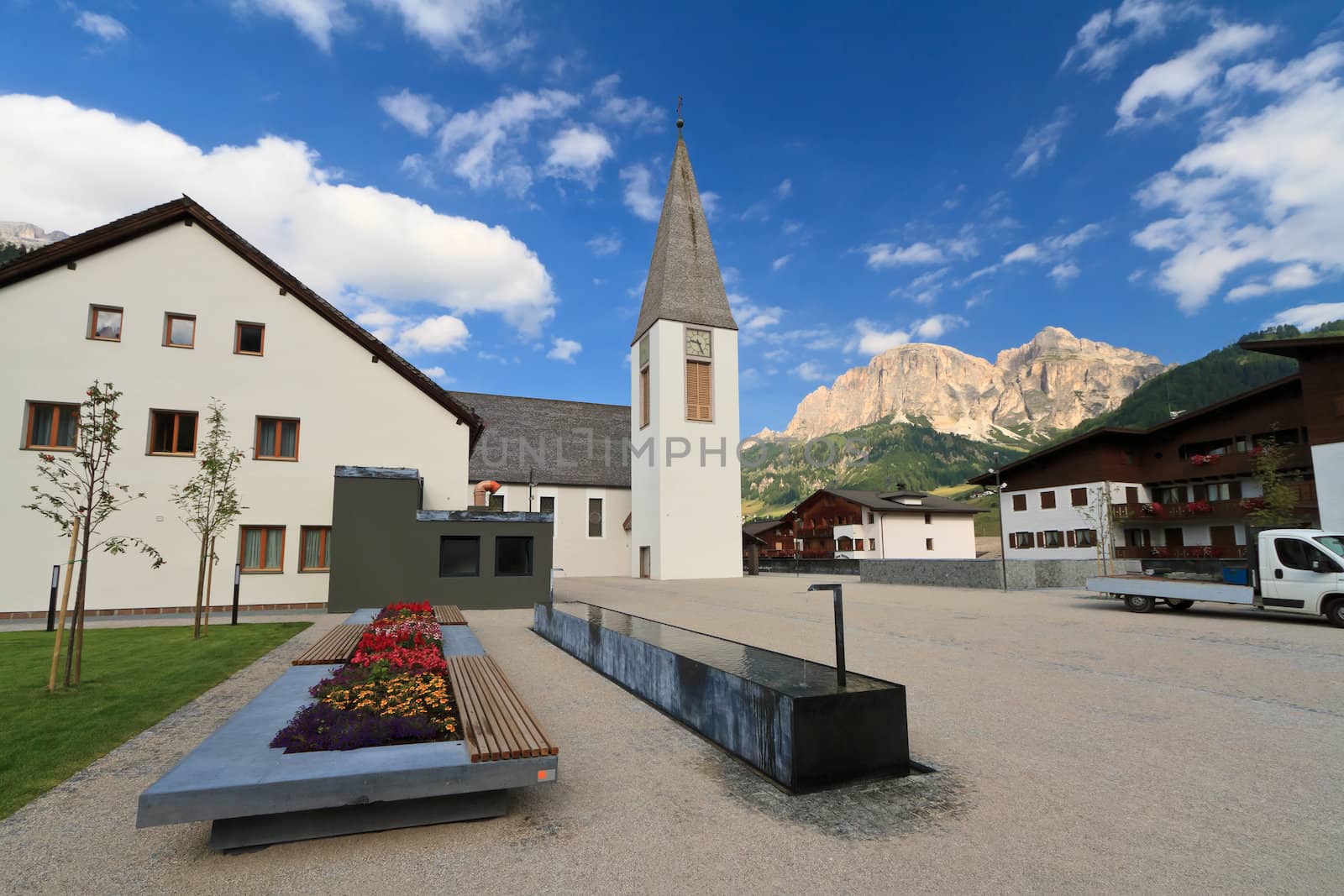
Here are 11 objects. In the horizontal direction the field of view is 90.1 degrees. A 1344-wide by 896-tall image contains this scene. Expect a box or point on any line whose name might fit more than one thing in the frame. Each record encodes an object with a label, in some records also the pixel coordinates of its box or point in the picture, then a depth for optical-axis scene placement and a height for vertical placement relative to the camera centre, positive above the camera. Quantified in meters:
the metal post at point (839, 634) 5.64 -0.84
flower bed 5.10 -1.45
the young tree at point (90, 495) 8.44 +0.60
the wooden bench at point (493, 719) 4.72 -1.50
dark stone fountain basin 5.24 -1.53
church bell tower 40.28 +7.29
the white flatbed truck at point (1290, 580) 14.15 -1.06
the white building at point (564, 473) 44.84 +4.43
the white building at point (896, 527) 59.19 +0.69
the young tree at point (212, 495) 14.66 +1.09
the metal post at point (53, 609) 14.85 -1.48
